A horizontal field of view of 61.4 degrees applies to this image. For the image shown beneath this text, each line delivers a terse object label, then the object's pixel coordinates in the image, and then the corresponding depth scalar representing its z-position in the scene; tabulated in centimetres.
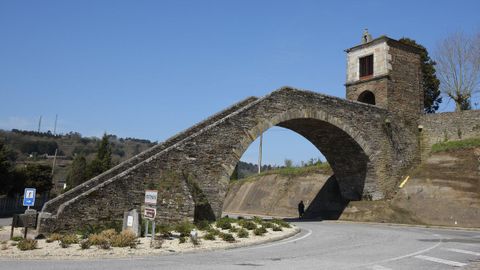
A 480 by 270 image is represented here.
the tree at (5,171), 2895
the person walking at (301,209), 2841
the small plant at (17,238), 1202
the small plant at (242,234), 1314
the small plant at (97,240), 1081
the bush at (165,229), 1328
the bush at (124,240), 1083
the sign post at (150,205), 1110
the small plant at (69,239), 1093
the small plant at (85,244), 1035
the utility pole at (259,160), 4973
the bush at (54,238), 1168
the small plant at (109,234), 1127
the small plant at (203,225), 1490
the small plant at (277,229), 1511
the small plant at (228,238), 1228
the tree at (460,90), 3206
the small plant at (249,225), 1502
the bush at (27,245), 1028
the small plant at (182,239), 1181
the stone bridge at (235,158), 1452
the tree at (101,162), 4881
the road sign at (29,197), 1452
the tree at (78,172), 5161
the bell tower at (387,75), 2542
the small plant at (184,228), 1331
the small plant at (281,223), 1659
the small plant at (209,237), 1245
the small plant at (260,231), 1385
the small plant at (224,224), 1494
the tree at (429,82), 3666
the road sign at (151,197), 1138
